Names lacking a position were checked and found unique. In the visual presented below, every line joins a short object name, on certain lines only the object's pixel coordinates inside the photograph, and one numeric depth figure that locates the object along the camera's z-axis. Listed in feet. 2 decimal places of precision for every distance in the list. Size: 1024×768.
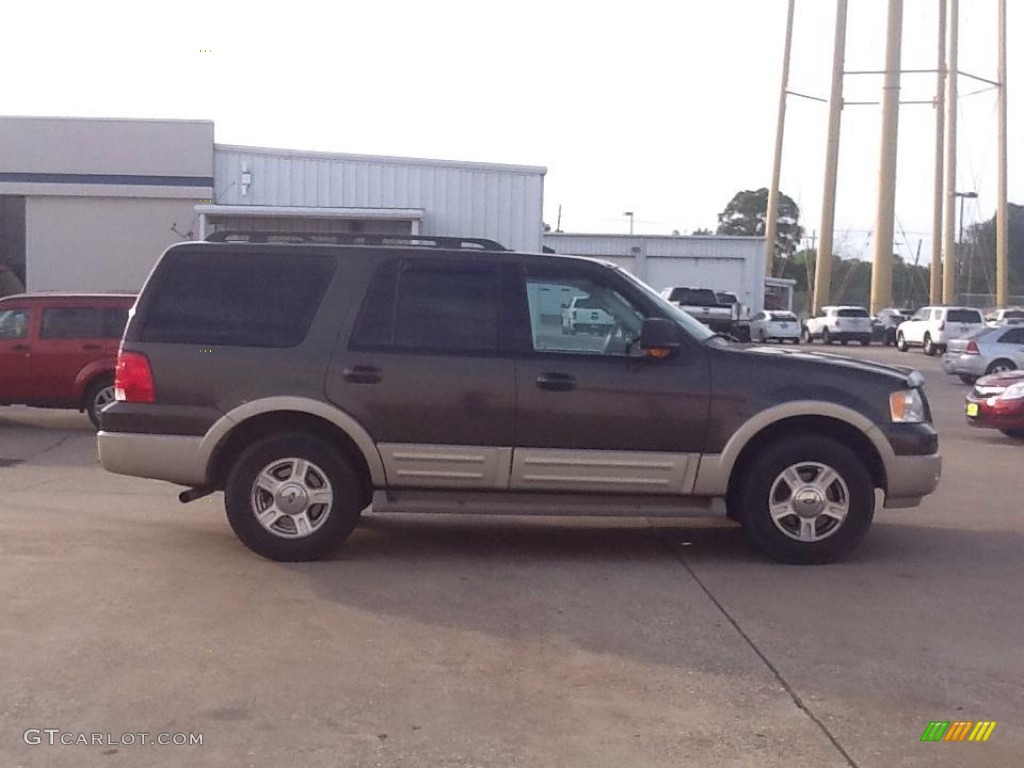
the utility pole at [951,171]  171.22
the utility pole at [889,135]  170.30
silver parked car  87.45
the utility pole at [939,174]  173.68
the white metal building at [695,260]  158.10
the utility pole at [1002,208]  175.42
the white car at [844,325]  163.63
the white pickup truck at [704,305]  116.16
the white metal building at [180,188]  86.94
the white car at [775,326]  157.79
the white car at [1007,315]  147.43
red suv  51.88
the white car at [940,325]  137.28
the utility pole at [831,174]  176.04
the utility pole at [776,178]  195.83
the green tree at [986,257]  300.20
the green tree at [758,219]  342.64
